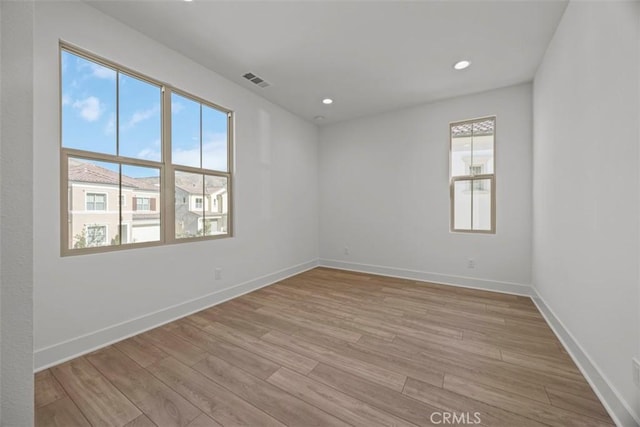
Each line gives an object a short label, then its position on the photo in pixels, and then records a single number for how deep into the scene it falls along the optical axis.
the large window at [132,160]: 1.96
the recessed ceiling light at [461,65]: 2.75
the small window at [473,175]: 3.46
